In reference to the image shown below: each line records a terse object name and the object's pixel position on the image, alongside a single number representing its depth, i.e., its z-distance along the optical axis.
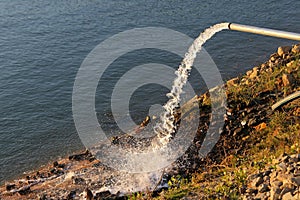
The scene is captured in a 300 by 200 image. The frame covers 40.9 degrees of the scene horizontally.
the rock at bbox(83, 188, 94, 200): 14.41
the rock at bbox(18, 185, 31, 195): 16.09
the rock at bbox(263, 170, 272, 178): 8.79
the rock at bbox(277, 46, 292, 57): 21.09
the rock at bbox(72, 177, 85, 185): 15.80
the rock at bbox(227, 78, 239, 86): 18.65
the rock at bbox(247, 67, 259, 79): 18.30
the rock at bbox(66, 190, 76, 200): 15.02
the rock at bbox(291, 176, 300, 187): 7.32
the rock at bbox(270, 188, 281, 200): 7.51
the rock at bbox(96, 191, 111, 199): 14.28
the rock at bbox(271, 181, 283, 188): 7.78
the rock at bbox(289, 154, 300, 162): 8.50
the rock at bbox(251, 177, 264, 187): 8.62
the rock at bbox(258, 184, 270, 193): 8.21
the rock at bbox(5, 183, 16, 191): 16.53
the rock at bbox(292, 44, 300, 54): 20.07
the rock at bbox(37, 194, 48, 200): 15.24
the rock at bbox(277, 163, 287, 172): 8.26
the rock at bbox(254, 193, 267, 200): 7.92
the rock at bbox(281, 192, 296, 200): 7.13
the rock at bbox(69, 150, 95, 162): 17.58
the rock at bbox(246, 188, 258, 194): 8.49
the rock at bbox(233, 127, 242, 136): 14.99
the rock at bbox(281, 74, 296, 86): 15.72
